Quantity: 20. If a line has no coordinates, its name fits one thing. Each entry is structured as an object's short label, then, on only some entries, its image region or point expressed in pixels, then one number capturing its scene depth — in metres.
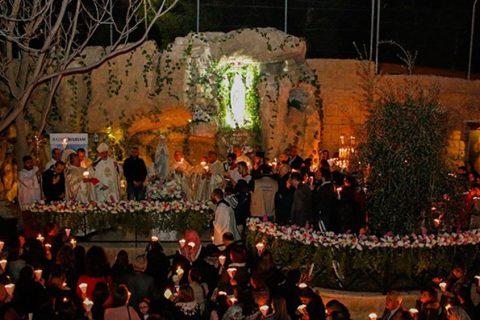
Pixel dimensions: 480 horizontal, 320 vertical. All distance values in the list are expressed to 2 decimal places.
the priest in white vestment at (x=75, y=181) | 17.03
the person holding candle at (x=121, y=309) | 8.74
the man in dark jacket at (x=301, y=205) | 14.57
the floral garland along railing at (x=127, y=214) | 15.71
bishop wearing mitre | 17.62
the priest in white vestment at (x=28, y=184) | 16.95
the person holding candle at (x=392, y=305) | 9.88
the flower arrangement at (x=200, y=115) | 22.12
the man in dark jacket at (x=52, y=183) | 16.67
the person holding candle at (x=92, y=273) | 10.02
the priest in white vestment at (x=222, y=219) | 14.34
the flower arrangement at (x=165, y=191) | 16.69
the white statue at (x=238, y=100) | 22.75
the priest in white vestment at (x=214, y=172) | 18.52
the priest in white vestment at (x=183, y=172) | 18.49
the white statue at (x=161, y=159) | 19.84
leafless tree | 13.19
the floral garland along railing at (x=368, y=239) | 12.94
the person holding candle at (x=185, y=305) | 9.41
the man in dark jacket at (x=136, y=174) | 18.06
